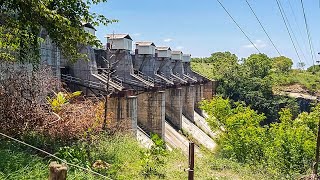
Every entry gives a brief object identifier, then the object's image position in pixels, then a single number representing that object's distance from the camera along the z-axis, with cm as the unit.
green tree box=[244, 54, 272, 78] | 4266
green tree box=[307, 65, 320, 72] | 5528
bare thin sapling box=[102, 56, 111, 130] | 815
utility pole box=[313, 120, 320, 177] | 814
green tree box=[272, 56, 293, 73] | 5603
